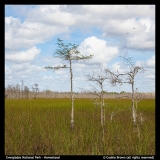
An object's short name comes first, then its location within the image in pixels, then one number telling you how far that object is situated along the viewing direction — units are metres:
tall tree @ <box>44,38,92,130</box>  12.66
